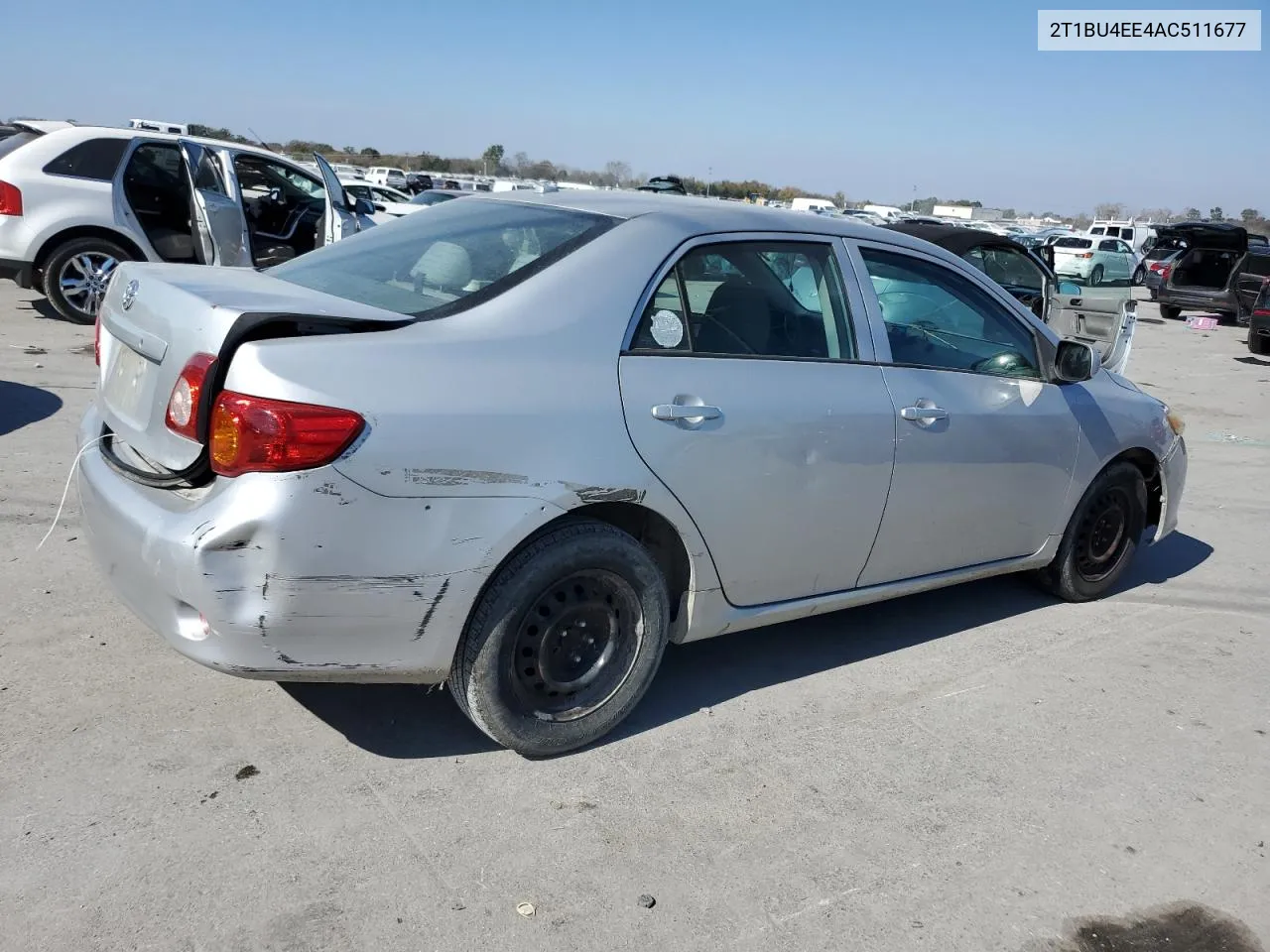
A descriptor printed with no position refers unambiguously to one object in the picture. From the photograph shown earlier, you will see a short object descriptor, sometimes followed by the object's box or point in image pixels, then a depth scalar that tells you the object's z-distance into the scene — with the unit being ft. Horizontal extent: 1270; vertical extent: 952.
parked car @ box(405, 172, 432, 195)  127.79
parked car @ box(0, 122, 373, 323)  30.50
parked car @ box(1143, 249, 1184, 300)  70.79
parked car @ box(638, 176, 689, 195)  79.98
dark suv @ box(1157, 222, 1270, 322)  63.21
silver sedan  8.77
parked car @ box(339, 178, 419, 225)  61.49
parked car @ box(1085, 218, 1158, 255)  123.24
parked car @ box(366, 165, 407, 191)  130.82
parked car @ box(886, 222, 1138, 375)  24.91
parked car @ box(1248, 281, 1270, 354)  49.44
